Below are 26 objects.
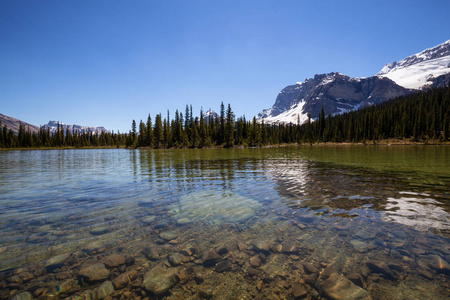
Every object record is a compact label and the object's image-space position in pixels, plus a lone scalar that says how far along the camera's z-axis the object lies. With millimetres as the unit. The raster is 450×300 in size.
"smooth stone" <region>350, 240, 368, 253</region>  5570
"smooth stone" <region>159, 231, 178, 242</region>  6420
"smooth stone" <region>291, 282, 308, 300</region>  3967
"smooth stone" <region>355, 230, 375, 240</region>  6201
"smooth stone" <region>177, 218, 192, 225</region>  7598
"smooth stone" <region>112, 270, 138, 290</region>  4344
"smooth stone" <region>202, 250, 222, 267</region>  5109
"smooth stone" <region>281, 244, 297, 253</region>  5586
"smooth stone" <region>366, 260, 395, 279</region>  4500
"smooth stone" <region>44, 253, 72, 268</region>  5030
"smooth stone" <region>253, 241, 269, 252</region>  5705
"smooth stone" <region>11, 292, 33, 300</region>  3891
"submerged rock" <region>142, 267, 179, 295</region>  4223
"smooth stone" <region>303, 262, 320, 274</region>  4715
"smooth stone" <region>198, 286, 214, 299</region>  4010
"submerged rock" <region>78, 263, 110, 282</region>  4543
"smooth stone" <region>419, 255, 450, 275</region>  4590
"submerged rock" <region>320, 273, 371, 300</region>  3918
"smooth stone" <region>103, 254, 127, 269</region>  5030
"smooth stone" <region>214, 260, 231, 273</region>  4859
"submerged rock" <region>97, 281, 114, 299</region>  4058
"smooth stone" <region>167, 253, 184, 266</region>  5137
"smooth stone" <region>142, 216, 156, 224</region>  7716
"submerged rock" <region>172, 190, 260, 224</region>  8086
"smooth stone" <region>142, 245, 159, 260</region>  5445
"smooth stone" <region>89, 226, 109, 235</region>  6834
